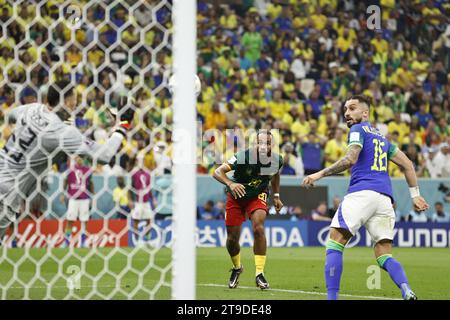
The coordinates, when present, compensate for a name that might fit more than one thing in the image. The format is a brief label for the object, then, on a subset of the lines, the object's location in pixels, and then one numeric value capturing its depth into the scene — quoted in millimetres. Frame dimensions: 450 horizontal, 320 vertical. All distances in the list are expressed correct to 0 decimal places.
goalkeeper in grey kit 12453
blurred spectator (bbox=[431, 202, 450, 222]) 38219
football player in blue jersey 15383
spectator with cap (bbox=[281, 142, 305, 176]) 37562
